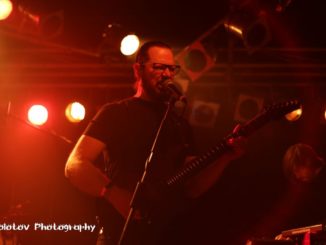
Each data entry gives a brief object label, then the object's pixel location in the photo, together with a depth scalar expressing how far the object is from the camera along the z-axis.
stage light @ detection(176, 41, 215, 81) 4.58
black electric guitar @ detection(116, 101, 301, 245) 2.43
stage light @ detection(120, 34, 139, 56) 4.51
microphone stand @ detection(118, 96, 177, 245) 2.08
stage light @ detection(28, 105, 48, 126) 4.95
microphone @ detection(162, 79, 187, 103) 2.31
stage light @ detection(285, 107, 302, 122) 4.80
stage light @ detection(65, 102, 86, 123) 4.98
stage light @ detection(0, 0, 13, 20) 4.08
